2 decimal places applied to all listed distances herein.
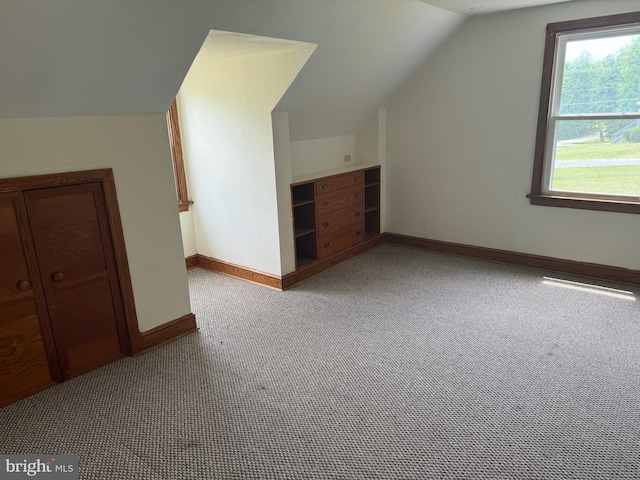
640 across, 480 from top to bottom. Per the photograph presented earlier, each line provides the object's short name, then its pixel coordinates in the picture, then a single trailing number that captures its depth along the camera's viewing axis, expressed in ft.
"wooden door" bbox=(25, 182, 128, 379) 7.79
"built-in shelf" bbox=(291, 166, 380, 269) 13.10
